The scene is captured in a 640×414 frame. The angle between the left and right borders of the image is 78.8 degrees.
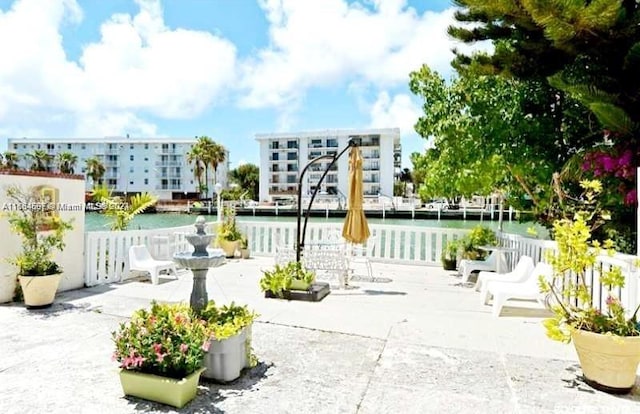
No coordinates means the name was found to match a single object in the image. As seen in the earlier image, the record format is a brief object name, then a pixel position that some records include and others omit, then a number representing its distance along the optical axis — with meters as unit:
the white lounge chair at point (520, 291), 4.70
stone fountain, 3.03
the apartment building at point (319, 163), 55.28
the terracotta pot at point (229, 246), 9.27
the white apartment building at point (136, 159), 61.53
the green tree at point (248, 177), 69.25
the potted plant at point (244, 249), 9.41
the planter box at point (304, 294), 5.47
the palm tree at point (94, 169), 54.22
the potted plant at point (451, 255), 8.08
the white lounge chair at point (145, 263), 6.50
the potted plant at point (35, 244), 4.87
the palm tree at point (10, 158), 44.38
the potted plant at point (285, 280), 5.55
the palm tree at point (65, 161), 47.84
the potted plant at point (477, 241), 7.65
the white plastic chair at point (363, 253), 7.24
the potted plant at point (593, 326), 2.74
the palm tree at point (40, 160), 45.28
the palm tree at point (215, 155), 49.50
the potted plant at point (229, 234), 9.29
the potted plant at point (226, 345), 2.89
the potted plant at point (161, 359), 2.54
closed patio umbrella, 6.40
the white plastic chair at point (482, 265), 6.80
